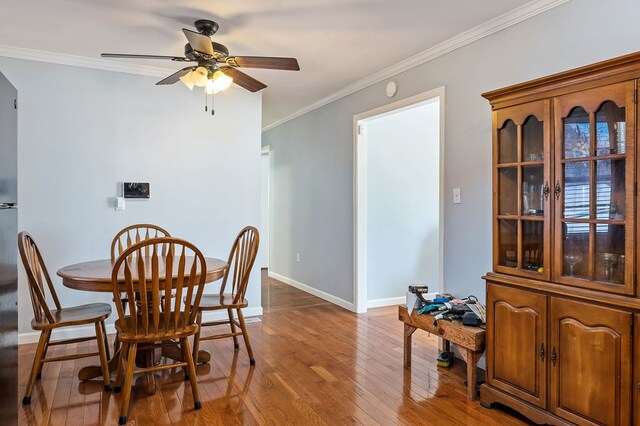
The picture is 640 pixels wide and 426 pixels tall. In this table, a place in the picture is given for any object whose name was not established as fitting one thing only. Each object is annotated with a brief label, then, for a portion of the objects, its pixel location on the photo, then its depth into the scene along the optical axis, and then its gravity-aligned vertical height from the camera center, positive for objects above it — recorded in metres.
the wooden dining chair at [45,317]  2.40 -0.64
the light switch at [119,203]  3.79 +0.07
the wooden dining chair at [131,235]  3.06 -0.22
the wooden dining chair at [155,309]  2.20 -0.53
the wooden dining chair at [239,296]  2.96 -0.64
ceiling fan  2.59 +0.93
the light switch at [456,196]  3.16 +0.10
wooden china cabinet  1.83 -0.20
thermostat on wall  3.83 +0.19
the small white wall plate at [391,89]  3.86 +1.11
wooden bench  2.52 -0.79
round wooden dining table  2.33 -0.38
